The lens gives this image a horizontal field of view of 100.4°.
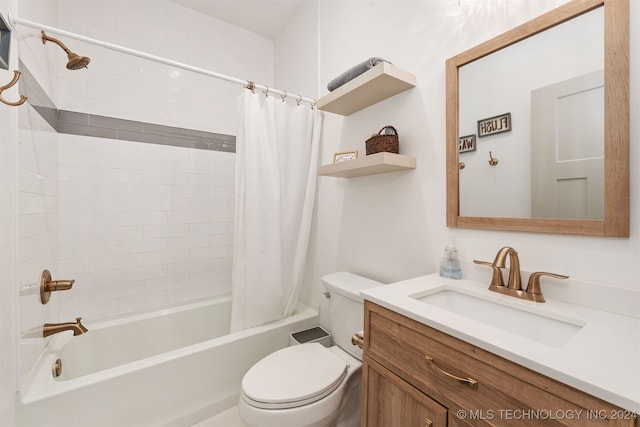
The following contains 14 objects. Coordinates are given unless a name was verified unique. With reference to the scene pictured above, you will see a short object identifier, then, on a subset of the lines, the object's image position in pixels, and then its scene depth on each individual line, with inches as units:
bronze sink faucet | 34.2
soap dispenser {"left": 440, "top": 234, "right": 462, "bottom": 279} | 43.2
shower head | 43.8
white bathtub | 44.6
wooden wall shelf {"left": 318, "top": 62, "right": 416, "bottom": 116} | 48.0
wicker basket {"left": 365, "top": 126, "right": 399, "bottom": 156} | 50.9
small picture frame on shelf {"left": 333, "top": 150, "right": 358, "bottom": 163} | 60.9
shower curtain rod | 43.0
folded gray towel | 49.8
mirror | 30.2
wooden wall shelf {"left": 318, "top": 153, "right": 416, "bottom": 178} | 48.1
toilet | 40.3
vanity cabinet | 19.6
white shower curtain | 64.8
